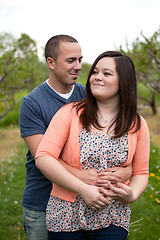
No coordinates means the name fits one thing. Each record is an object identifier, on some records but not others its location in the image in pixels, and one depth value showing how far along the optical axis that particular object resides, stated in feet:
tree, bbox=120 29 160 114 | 23.27
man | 7.95
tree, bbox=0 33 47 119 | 27.04
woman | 6.65
